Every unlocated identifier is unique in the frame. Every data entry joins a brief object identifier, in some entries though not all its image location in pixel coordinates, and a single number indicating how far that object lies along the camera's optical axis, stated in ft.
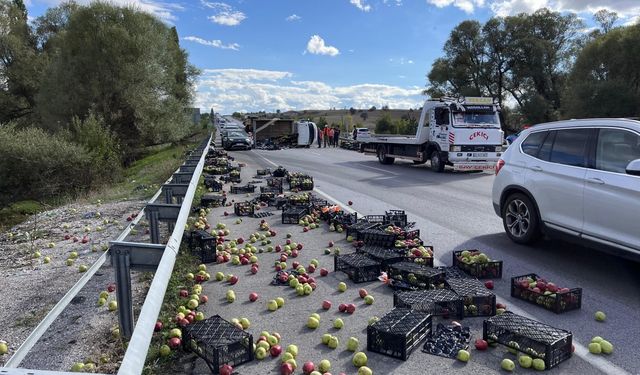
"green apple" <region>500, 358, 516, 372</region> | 12.53
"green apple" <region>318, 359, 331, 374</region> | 12.58
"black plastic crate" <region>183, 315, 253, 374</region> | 12.80
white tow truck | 60.13
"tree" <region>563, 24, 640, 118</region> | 115.85
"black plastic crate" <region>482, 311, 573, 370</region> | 12.74
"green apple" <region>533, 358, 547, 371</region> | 12.57
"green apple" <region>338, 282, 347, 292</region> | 18.84
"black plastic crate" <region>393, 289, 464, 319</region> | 15.92
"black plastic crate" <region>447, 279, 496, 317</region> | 15.99
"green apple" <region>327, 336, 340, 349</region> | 14.12
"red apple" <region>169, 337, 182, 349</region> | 14.01
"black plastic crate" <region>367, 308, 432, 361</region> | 13.37
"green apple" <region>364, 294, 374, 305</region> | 17.53
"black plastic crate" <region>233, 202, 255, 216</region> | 34.65
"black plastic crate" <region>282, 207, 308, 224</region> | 31.76
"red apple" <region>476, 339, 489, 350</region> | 13.71
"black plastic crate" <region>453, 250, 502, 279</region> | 19.76
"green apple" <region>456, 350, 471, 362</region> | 13.10
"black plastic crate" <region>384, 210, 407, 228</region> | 28.14
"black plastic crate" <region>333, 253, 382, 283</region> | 19.95
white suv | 18.30
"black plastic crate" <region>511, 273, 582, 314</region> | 16.21
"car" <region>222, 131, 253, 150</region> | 120.26
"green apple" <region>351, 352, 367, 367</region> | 12.98
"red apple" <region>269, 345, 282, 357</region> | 13.65
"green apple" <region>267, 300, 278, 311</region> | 17.19
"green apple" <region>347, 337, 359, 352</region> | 13.96
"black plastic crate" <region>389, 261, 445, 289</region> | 18.10
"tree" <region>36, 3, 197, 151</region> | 100.83
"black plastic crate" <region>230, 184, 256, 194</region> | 45.41
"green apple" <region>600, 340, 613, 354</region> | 13.40
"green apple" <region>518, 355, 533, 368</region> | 12.73
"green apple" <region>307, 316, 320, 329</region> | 15.48
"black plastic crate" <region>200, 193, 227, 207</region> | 38.21
